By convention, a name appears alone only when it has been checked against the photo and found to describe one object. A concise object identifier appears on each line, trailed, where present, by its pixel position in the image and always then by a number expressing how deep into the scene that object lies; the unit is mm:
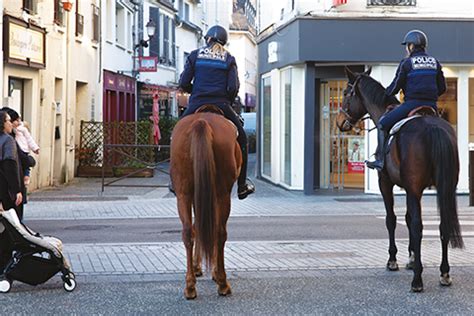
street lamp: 42616
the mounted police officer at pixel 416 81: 12132
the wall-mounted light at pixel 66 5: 33295
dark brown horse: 11284
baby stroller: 11202
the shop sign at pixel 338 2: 27384
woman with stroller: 12297
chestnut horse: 10463
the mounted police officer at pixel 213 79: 11512
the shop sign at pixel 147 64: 43471
